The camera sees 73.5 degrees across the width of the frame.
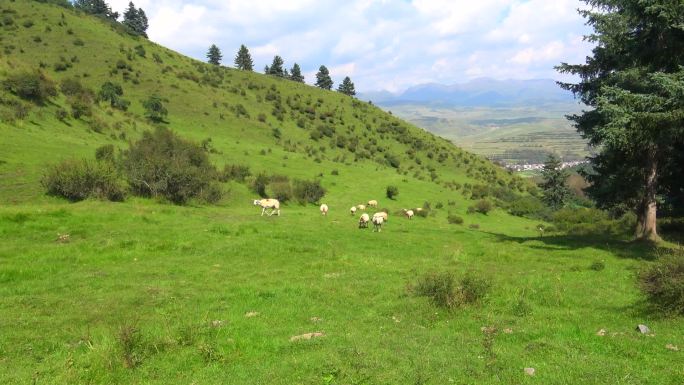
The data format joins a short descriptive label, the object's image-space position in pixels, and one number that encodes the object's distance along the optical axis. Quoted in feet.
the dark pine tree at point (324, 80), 415.85
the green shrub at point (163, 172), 110.01
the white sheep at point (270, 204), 109.23
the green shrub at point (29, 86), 137.69
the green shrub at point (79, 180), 95.91
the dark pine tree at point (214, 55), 397.19
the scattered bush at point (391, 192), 168.76
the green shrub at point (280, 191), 138.31
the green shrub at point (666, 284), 36.50
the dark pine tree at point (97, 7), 381.07
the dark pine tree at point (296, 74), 428.15
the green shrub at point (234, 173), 141.63
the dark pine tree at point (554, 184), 236.36
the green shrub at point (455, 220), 148.17
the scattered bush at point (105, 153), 116.33
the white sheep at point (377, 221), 97.52
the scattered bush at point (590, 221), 117.11
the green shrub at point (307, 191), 142.31
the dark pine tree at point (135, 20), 401.29
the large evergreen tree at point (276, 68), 402.52
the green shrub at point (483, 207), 178.60
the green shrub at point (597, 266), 58.13
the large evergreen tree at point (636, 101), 58.39
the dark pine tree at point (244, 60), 400.67
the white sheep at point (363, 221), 100.32
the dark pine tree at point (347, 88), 428.15
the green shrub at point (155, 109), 203.62
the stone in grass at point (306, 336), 34.91
